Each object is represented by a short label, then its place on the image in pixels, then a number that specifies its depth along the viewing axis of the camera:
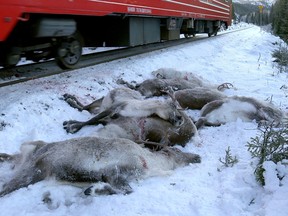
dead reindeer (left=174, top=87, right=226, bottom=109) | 5.38
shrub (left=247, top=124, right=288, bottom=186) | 3.26
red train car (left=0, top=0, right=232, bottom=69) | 5.68
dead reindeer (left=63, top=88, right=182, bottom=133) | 3.97
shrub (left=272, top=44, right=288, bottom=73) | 10.44
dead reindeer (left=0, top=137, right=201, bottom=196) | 2.86
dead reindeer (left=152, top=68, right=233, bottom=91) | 6.61
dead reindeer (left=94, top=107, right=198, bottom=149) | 3.80
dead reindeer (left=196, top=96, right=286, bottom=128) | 4.72
